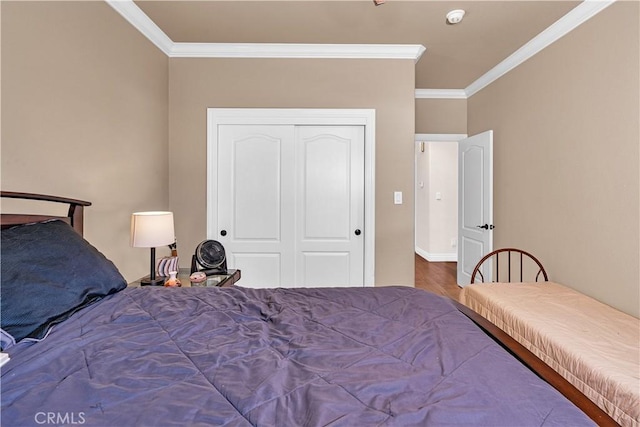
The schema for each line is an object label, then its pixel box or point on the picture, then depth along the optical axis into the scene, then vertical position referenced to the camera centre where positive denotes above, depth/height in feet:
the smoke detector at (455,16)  8.12 +5.06
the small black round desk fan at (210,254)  8.36 -1.06
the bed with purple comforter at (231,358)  2.28 -1.35
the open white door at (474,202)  12.53 +0.52
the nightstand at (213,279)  7.46 -1.59
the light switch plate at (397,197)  10.58 +0.56
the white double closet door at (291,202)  10.53 +0.39
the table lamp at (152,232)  7.01 -0.40
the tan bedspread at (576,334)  4.39 -2.12
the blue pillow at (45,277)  3.48 -0.80
